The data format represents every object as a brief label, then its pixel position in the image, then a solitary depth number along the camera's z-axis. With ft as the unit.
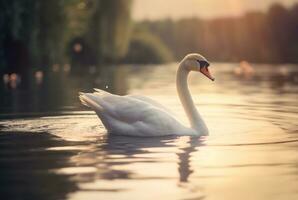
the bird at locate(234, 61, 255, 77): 177.19
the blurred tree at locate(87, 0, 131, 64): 176.04
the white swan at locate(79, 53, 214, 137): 39.45
